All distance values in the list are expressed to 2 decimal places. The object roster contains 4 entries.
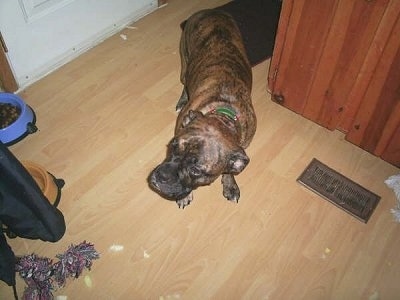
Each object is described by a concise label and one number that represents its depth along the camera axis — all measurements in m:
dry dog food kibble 2.77
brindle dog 1.98
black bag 1.85
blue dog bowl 2.74
